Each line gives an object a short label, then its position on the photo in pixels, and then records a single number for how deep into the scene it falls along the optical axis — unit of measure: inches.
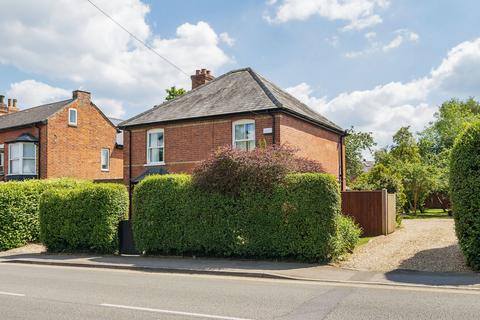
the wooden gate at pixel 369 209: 719.7
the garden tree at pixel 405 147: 1688.0
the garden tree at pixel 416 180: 1224.8
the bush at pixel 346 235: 524.7
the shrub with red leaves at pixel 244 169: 530.3
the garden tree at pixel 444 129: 1702.8
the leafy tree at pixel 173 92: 1784.0
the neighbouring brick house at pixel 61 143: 1204.5
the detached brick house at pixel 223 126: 833.5
